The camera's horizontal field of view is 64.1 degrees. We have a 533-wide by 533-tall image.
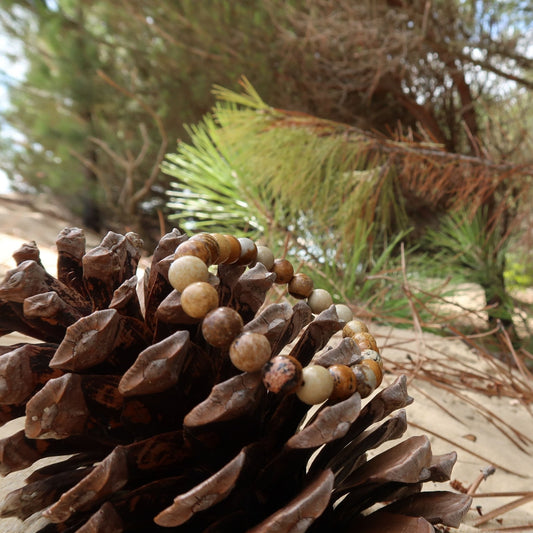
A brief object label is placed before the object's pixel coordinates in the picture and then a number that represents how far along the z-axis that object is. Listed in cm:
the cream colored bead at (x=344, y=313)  29
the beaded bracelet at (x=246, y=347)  19
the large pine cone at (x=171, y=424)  19
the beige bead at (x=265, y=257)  29
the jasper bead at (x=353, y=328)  28
